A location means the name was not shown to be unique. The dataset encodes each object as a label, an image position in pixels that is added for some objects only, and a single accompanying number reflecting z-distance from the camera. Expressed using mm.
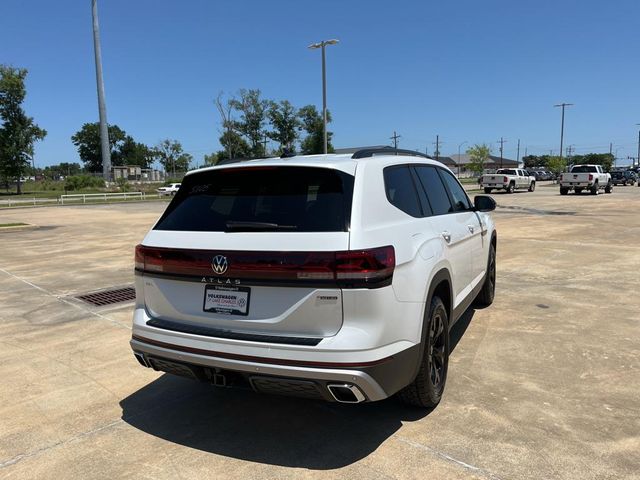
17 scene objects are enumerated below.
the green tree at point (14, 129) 61219
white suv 2783
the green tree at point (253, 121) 81875
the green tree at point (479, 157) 64938
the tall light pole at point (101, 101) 60750
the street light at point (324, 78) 26817
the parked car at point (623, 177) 52572
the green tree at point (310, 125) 81750
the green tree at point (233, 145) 74875
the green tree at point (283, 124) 84312
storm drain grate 6863
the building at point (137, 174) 81300
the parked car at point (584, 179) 32969
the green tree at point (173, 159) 119000
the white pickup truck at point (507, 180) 36594
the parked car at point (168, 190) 50238
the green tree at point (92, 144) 127062
